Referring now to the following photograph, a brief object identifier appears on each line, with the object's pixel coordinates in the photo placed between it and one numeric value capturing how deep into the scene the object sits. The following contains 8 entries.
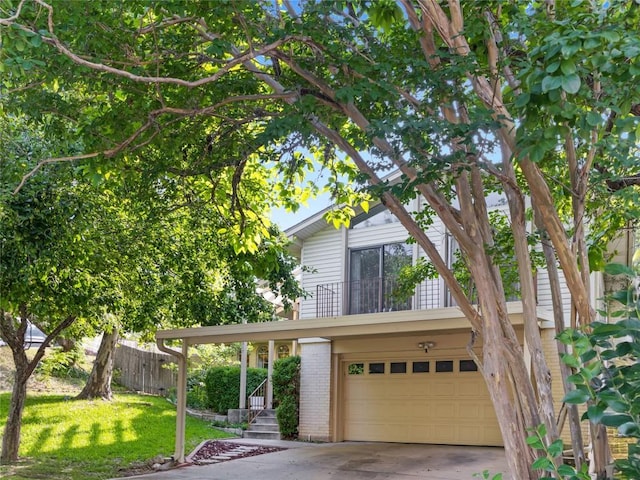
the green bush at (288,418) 17.45
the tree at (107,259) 9.42
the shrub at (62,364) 19.39
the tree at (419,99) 4.50
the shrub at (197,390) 22.95
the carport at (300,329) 12.27
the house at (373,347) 14.12
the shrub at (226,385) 21.66
